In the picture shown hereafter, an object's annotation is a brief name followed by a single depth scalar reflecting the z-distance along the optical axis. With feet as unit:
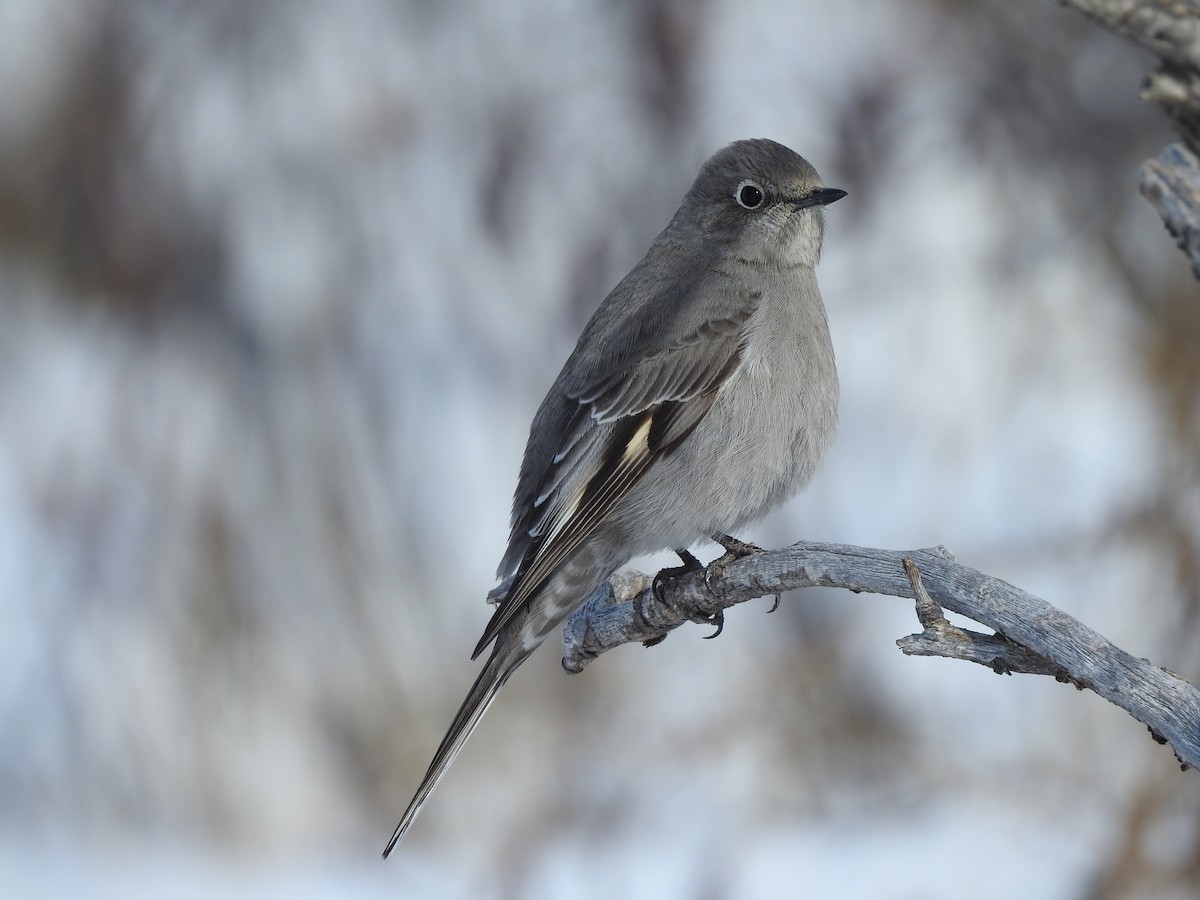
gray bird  19.65
